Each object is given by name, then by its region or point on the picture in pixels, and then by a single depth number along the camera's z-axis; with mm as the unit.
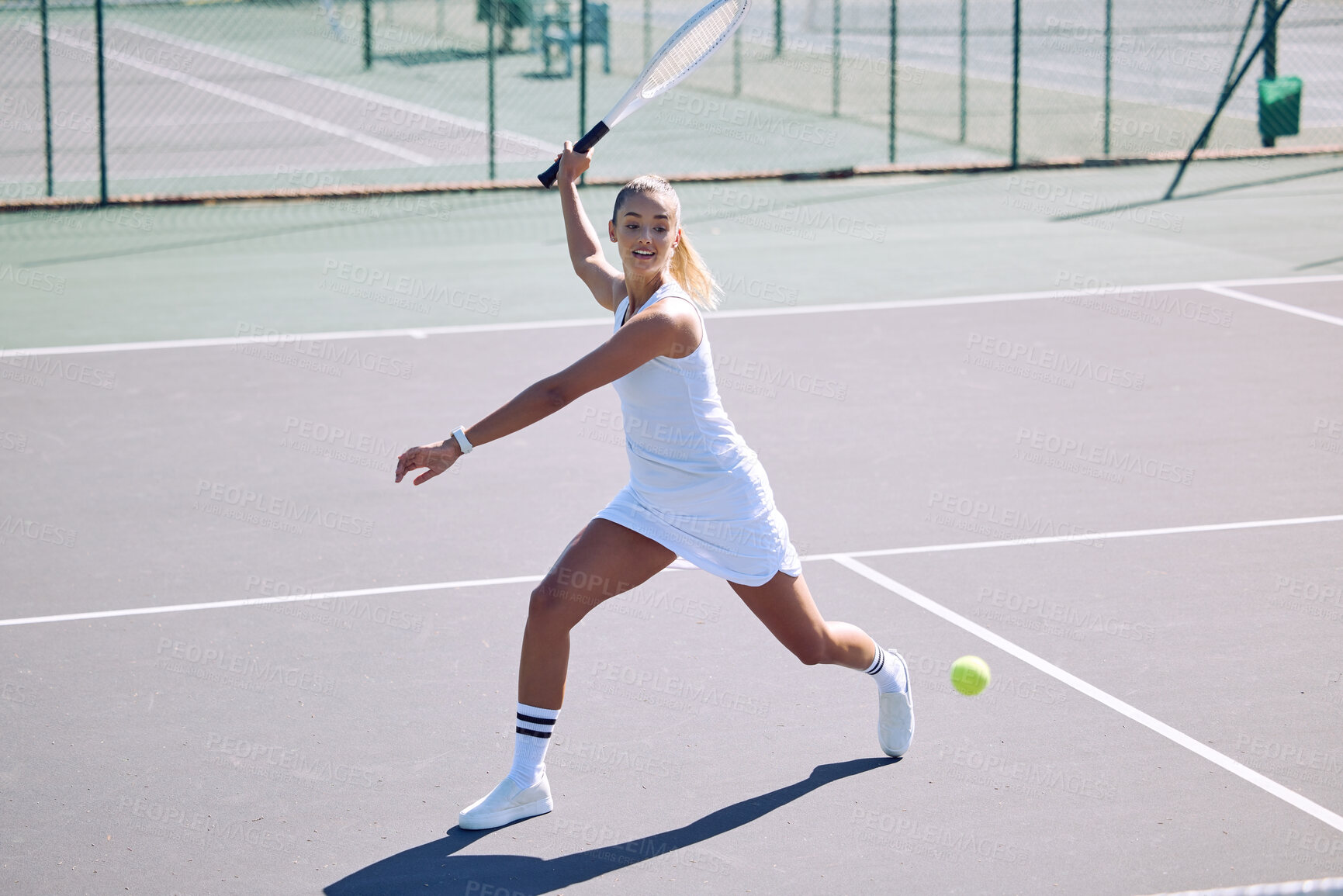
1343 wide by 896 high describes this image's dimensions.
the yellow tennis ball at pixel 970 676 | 6148
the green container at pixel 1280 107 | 20844
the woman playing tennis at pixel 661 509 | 5105
